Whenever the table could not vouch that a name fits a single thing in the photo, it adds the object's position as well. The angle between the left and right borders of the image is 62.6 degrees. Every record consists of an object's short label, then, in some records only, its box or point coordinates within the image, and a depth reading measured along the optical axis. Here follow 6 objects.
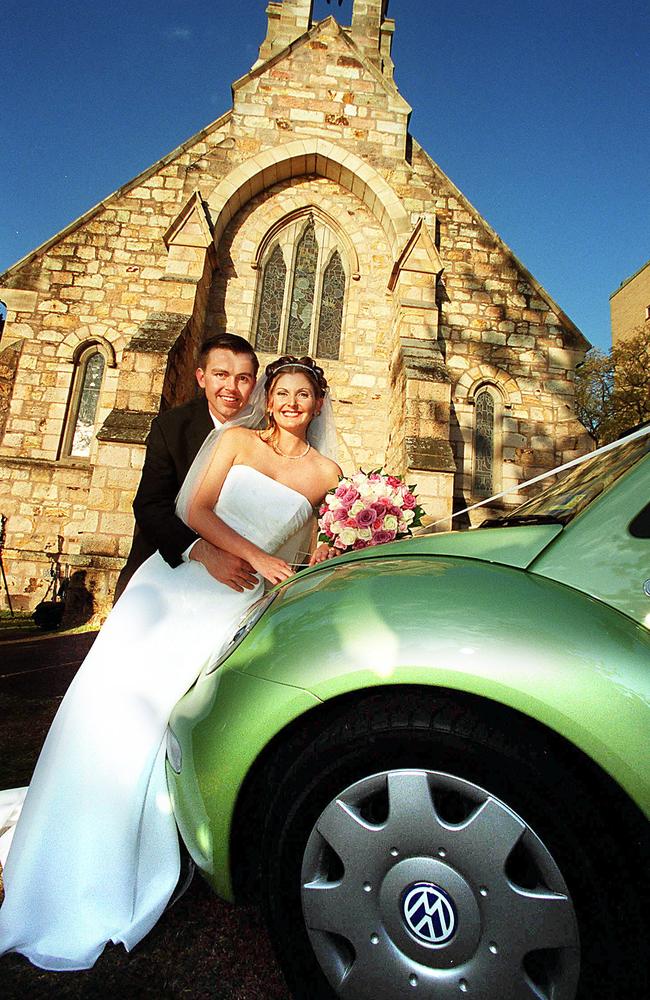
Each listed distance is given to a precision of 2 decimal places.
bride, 1.61
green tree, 11.32
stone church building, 9.90
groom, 2.92
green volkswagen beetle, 1.07
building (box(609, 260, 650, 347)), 29.05
